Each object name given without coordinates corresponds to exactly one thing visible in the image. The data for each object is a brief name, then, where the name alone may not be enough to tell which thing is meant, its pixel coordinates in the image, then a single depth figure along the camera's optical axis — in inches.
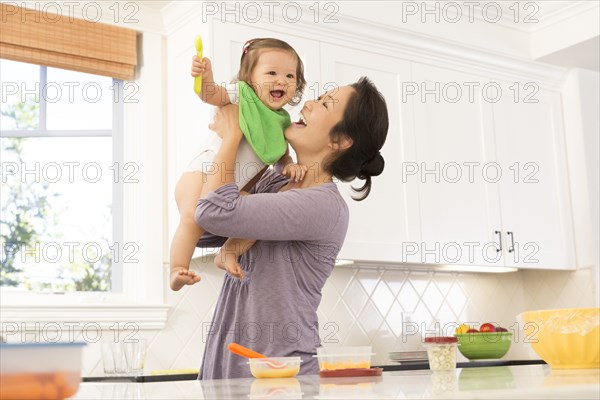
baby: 72.9
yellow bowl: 61.7
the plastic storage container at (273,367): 55.7
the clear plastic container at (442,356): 62.6
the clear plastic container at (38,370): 34.4
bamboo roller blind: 125.5
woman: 66.8
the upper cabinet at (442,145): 134.8
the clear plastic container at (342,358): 56.4
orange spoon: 58.1
